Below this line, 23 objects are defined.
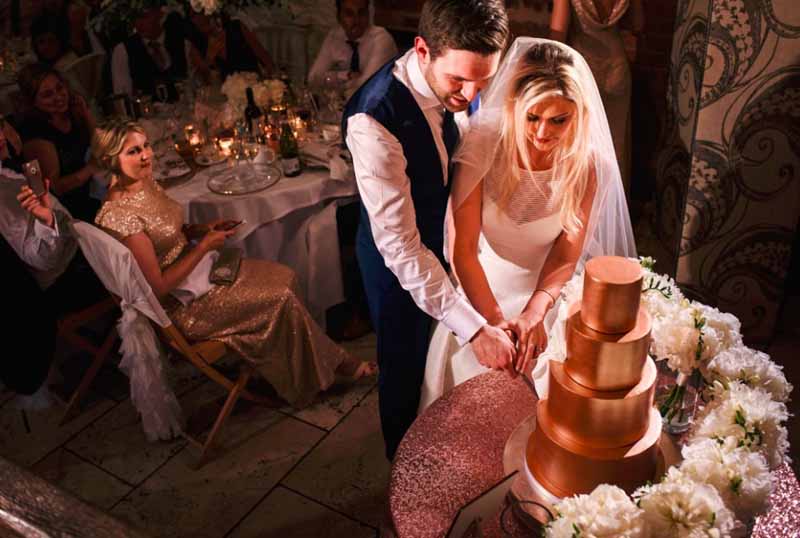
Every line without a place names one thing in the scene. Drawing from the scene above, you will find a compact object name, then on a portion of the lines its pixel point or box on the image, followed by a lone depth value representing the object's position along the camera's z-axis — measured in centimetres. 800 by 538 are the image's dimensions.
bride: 204
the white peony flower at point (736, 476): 115
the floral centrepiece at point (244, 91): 368
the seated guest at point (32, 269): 277
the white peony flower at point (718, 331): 143
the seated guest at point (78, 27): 505
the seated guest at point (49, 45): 444
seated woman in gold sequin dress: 268
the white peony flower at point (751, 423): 126
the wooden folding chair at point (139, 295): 247
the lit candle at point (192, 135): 352
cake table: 146
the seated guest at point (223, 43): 431
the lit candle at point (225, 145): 343
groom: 193
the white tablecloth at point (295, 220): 314
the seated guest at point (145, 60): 412
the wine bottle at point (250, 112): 372
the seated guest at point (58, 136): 333
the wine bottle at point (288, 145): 339
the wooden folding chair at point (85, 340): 298
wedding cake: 123
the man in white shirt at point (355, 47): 419
